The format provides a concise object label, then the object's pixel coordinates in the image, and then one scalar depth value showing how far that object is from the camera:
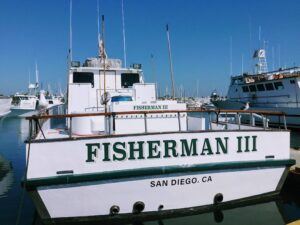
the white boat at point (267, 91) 25.78
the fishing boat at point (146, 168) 6.01
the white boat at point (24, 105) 64.81
